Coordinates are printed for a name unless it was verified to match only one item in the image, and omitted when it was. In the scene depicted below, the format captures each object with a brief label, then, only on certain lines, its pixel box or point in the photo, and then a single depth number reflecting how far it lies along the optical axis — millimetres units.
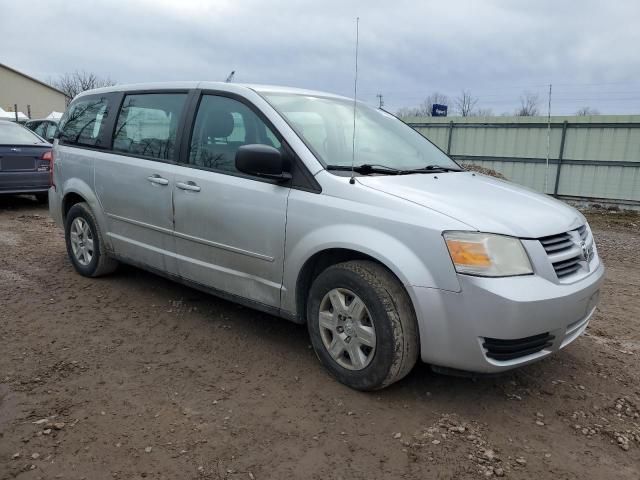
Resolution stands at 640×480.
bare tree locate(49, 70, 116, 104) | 60484
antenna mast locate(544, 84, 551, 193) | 13625
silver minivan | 2777
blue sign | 17812
